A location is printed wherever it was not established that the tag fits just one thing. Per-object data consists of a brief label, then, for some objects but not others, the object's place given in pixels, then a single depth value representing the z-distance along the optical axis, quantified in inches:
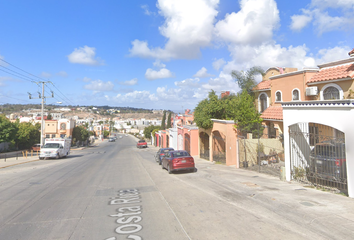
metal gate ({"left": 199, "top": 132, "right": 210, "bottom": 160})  964.9
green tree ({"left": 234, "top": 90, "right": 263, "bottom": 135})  757.3
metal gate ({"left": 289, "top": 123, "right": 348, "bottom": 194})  341.4
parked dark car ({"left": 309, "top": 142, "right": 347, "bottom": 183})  339.3
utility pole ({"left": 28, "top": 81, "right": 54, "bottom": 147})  1440.5
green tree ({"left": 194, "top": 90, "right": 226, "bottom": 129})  836.6
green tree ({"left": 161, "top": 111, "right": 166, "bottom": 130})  2987.2
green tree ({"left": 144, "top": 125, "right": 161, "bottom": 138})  3459.2
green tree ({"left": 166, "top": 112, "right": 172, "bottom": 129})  2814.2
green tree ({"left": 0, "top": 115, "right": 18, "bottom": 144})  1240.2
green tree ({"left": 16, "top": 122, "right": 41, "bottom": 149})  1631.3
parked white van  1075.7
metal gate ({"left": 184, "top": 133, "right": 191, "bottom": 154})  1168.8
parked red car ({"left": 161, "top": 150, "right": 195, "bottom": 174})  581.3
